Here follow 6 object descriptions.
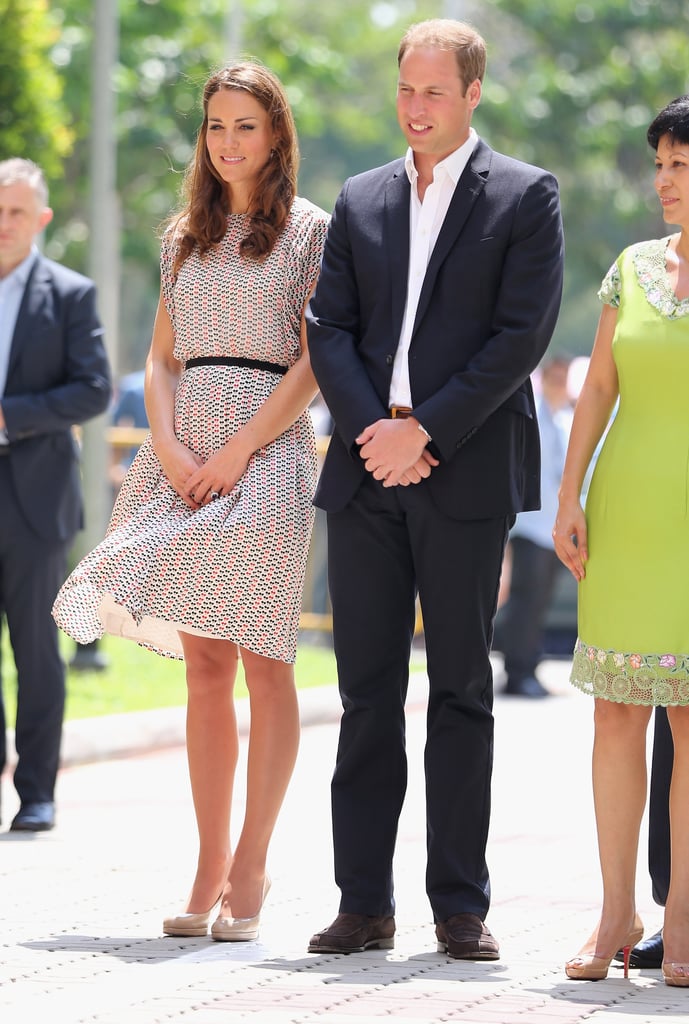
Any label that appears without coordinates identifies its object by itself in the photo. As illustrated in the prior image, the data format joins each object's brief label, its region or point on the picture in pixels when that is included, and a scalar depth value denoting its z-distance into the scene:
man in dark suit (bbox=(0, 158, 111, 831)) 14.73
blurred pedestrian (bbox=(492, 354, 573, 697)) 25.77
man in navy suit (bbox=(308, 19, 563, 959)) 9.91
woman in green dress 9.42
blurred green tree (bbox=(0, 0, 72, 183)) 21.72
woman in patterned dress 10.41
